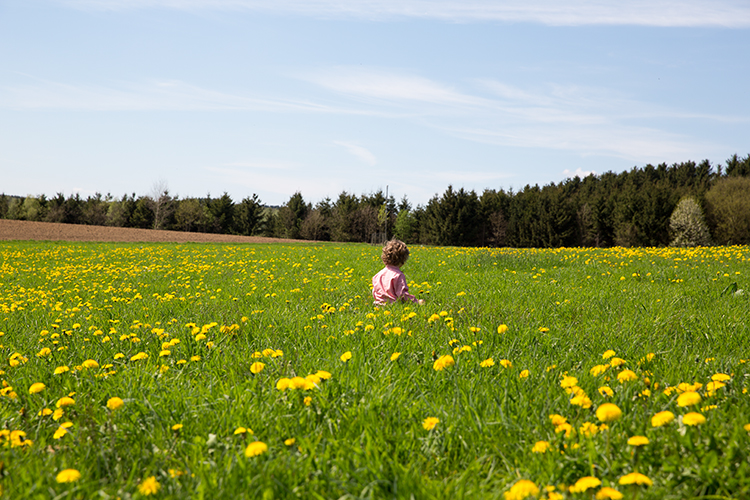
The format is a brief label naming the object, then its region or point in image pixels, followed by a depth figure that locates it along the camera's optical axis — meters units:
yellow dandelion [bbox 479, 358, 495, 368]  2.39
